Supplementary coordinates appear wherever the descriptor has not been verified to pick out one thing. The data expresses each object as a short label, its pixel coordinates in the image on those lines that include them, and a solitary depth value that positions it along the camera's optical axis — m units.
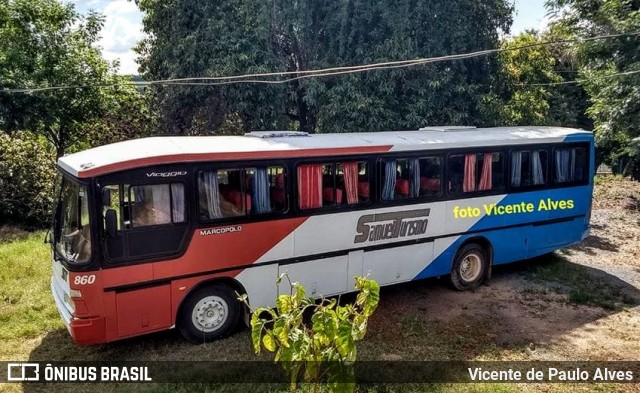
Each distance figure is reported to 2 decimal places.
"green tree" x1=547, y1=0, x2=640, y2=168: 14.48
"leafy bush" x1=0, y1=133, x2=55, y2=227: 14.55
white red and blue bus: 6.56
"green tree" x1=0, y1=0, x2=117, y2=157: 14.59
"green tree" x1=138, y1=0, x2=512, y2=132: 14.37
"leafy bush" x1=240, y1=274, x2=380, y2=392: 4.35
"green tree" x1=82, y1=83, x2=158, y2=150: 19.03
